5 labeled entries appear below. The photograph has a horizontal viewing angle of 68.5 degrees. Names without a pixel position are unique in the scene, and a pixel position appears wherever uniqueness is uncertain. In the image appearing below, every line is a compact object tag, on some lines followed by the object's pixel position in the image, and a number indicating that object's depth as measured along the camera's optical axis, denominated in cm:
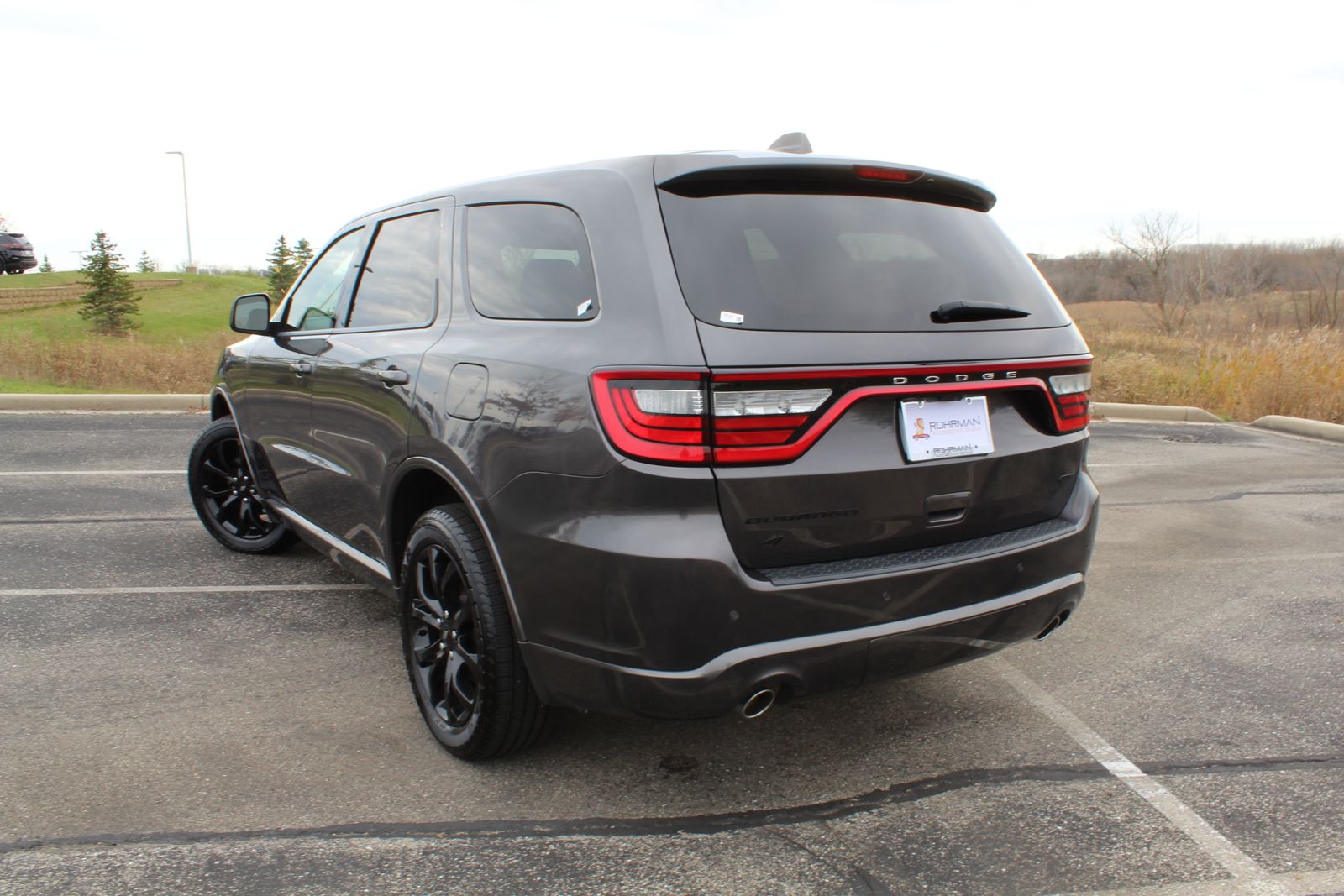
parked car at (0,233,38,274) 3903
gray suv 230
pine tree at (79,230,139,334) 5422
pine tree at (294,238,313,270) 6231
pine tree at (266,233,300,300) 5480
